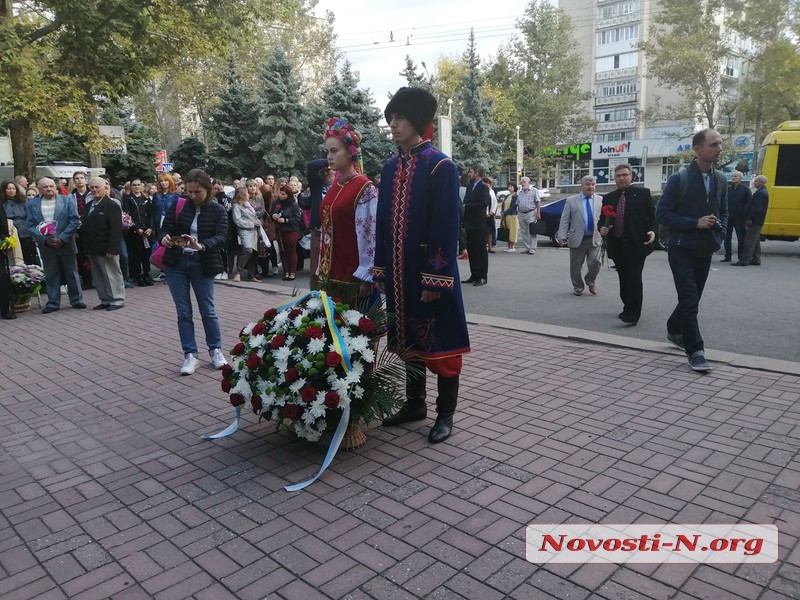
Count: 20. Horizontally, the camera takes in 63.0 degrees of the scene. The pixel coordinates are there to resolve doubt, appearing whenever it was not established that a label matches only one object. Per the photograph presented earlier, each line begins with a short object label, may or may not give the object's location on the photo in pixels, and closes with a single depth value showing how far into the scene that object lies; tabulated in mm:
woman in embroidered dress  4434
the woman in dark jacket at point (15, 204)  10633
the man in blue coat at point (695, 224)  5672
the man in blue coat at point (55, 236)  9578
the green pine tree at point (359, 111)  26562
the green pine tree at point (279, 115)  28875
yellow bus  15336
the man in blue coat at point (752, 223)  13205
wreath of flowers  3827
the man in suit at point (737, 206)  13562
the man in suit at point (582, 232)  9656
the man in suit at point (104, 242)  9547
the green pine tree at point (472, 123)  34688
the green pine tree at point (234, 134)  29750
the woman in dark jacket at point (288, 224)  12078
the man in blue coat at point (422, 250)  3973
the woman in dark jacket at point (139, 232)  11961
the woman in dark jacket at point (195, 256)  5902
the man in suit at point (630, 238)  7734
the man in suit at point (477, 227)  10992
